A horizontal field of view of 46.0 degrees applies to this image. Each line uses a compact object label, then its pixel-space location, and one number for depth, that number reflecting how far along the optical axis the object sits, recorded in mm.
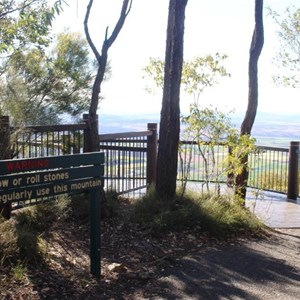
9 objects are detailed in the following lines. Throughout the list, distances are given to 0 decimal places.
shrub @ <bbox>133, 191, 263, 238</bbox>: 5106
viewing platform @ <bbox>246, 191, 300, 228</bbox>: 6457
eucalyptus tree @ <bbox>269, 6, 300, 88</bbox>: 11562
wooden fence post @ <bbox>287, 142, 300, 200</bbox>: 8129
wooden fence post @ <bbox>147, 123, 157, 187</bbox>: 7359
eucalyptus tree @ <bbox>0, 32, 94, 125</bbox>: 9740
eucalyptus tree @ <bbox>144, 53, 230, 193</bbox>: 6047
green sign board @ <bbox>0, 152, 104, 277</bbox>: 3093
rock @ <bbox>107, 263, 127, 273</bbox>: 3921
